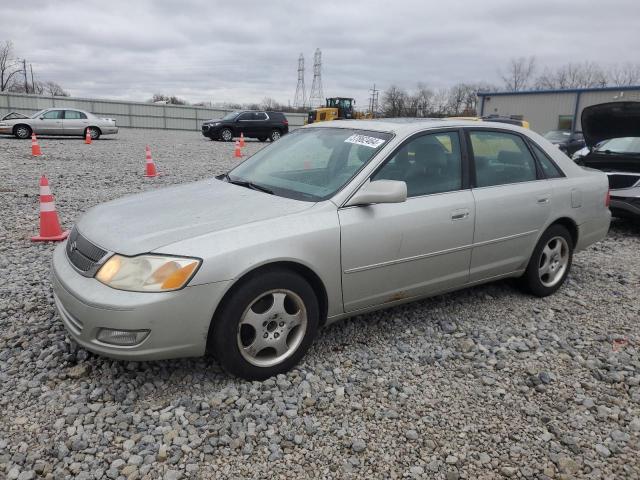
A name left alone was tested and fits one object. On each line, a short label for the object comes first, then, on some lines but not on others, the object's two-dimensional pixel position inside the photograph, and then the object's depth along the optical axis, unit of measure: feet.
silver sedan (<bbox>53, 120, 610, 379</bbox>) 8.96
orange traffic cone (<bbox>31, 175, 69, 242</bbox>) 19.21
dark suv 82.33
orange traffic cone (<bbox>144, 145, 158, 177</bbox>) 37.04
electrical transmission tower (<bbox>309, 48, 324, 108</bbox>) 279.28
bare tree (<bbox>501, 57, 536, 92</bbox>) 231.91
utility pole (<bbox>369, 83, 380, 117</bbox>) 214.32
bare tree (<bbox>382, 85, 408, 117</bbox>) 196.34
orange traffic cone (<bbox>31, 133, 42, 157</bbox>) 48.56
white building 98.37
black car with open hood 22.15
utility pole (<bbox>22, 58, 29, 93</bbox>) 232.14
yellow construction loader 108.85
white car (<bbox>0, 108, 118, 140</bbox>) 67.67
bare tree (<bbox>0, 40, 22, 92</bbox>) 221.66
